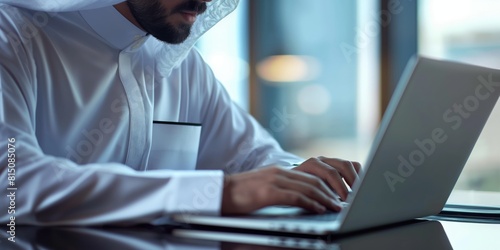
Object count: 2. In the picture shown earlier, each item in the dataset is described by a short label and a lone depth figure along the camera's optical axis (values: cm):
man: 79
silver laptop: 68
